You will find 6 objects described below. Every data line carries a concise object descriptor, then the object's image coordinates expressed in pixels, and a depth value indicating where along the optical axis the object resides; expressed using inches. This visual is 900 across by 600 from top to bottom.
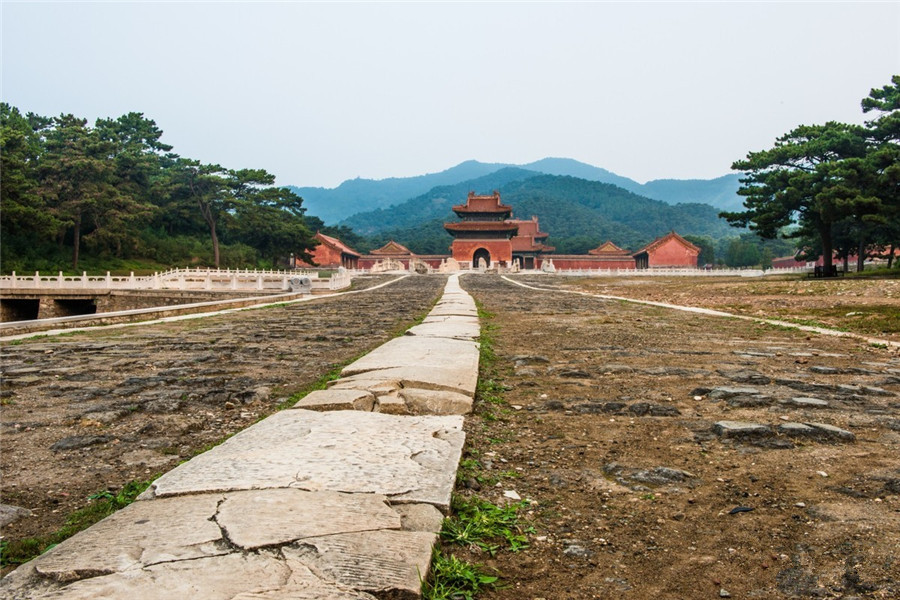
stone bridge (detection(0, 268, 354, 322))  933.2
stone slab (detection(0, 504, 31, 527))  83.9
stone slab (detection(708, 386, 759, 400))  152.2
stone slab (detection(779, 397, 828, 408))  141.9
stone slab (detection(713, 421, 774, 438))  118.0
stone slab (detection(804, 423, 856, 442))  115.0
